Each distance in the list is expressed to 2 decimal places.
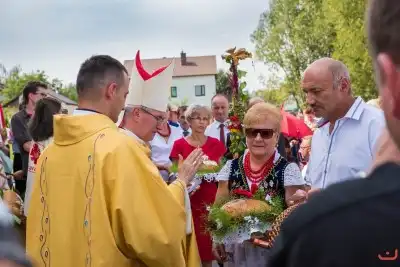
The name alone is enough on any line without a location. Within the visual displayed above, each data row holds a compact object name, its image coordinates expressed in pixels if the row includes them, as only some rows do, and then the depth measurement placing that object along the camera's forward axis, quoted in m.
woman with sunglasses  4.08
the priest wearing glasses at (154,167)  3.21
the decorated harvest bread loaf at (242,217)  3.71
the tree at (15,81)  48.25
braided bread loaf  3.28
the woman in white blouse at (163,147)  6.57
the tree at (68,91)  73.28
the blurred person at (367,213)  0.98
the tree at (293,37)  42.62
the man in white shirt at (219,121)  7.88
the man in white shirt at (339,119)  3.93
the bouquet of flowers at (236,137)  4.99
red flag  7.46
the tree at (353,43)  31.33
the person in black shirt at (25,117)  6.62
